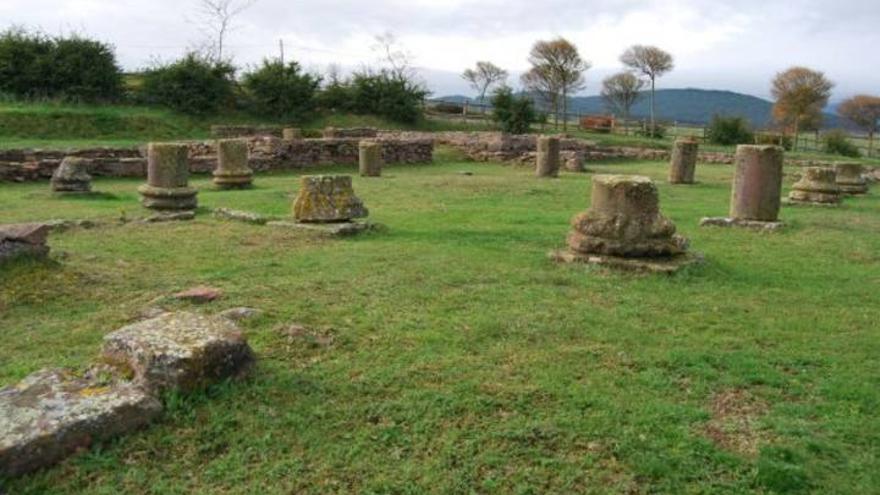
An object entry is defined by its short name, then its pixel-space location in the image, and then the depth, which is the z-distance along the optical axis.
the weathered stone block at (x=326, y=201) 10.59
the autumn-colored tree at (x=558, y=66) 51.88
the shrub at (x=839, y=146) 39.16
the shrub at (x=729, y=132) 39.12
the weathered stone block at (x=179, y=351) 4.43
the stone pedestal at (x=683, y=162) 19.69
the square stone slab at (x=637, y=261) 7.87
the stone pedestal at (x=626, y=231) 8.15
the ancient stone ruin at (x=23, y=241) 7.32
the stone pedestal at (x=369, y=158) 20.45
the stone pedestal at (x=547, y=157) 21.17
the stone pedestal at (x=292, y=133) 28.23
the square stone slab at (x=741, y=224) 11.09
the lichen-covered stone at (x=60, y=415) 3.78
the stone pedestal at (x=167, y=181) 12.57
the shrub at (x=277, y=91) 33.59
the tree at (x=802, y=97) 46.81
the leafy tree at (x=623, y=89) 56.16
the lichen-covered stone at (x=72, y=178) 15.04
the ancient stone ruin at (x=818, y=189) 14.84
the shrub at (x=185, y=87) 30.84
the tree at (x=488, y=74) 62.84
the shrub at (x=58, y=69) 29.38
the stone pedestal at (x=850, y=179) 17.73
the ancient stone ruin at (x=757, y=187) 11.32
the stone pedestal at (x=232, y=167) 16.52
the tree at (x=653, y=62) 54.00
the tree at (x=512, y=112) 37.47
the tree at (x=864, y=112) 49.66
